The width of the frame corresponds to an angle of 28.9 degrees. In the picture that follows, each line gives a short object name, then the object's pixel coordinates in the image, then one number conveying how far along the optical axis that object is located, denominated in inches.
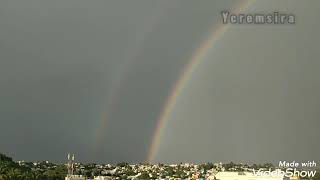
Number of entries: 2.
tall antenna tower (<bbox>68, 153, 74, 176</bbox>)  5018.7
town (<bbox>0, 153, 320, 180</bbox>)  4461.4
